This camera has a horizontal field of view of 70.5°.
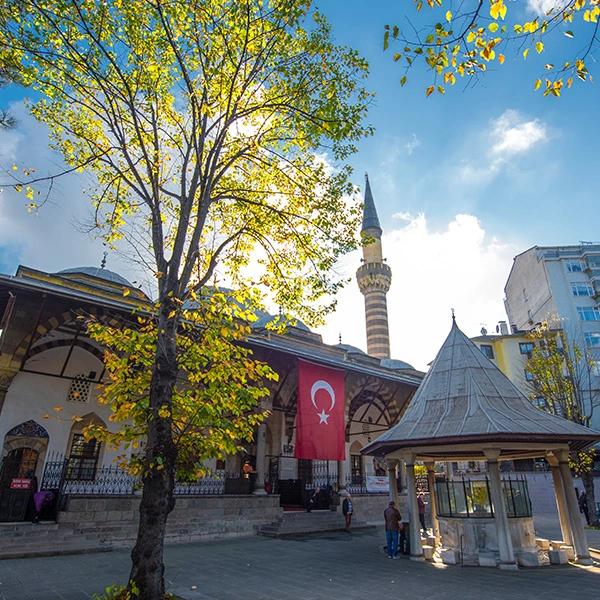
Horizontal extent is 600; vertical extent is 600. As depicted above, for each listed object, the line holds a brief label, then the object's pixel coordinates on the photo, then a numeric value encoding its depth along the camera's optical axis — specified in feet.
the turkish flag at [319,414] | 46.26
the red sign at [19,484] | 35.58
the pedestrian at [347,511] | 47.62
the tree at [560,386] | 51.19
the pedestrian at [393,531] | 31.76
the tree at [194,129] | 19.57
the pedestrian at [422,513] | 45.44
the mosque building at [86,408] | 40.22
